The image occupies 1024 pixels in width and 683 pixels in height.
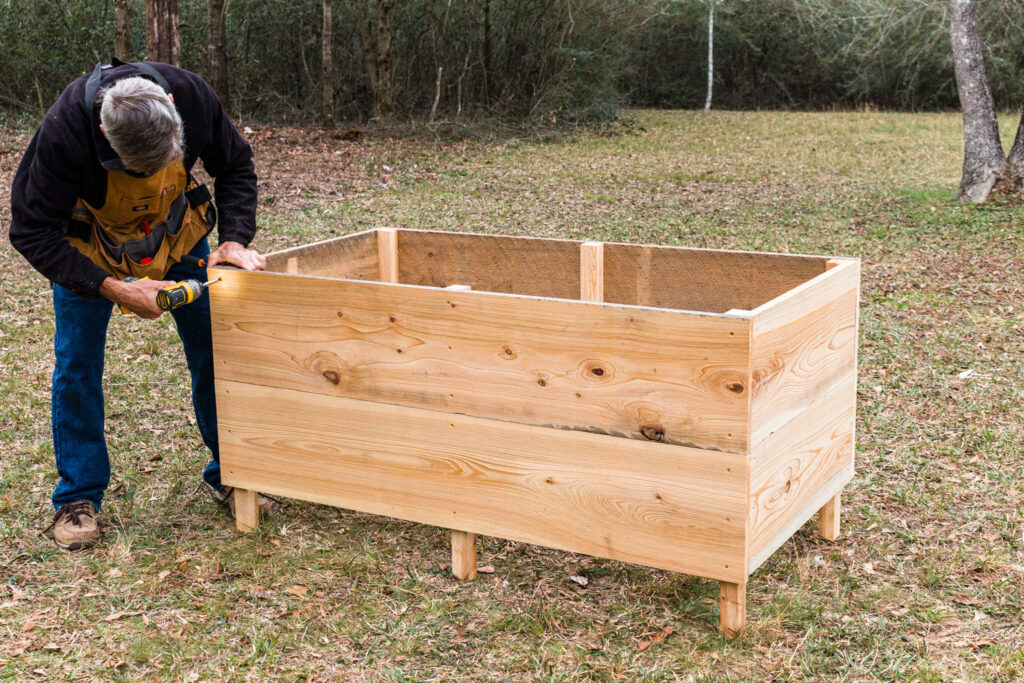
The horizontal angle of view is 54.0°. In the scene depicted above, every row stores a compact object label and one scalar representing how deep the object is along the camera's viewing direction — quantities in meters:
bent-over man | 3.13
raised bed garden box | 2.85
